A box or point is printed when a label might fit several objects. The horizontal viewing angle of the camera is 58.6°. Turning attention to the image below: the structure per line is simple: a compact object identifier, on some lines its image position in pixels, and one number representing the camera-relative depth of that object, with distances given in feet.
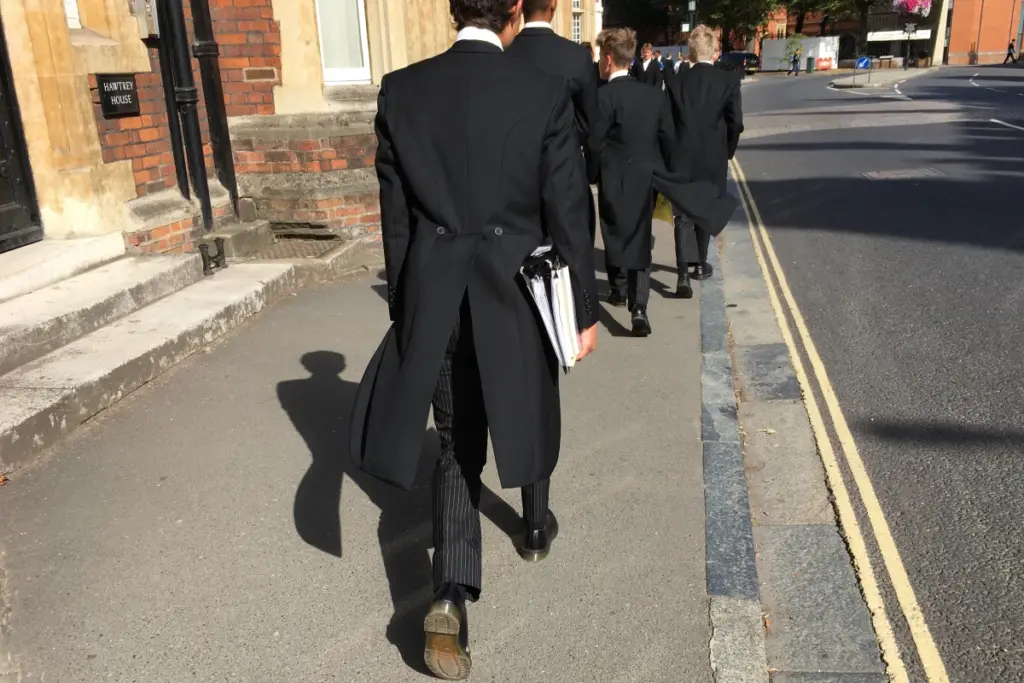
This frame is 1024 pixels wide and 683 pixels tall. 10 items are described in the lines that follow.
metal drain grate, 26.43
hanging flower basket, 218.59
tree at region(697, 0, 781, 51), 214.69
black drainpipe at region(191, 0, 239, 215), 24.75
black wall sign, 21.09
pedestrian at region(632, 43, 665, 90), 50.16
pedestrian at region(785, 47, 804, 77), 205.57
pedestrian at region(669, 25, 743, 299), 23.43
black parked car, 198.51
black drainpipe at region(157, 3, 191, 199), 23.36
